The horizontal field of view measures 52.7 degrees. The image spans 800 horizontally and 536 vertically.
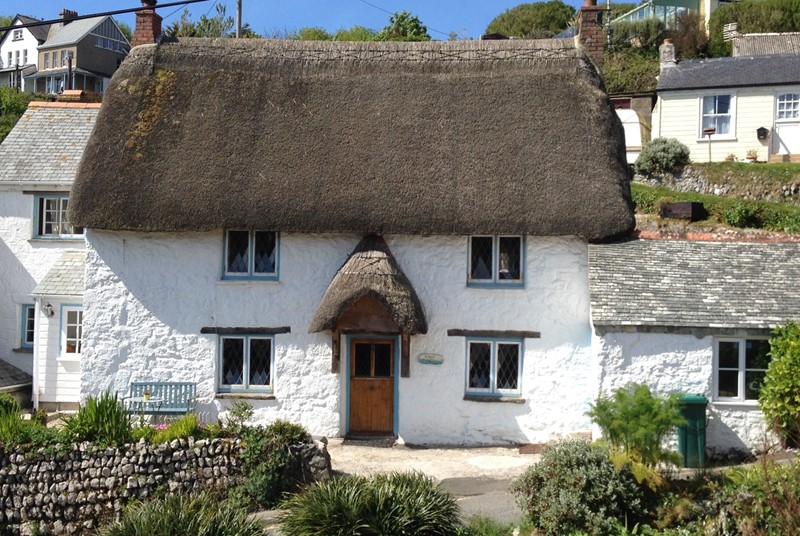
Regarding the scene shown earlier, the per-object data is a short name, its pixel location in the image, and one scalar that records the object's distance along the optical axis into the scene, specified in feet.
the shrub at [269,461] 41.04
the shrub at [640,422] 39.55
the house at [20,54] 213.46
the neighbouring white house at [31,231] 65.26
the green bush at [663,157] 84.79
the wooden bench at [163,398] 52.70
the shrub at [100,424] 43.04
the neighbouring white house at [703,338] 46.75
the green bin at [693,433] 45.44
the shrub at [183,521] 33.86
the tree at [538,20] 173.99
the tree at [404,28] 131.85
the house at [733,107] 89.45
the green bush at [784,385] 43.80
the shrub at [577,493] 34.32
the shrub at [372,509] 33.96
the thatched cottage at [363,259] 51.60
